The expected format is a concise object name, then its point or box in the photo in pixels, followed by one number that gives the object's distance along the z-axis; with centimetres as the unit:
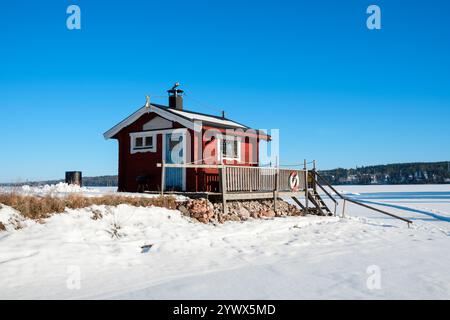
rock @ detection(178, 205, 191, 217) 1246
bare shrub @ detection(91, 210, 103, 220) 1002
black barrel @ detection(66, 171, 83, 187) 2089
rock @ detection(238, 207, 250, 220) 1437
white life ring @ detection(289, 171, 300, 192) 1777
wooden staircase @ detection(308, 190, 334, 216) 1867
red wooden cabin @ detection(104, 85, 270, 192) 1612
